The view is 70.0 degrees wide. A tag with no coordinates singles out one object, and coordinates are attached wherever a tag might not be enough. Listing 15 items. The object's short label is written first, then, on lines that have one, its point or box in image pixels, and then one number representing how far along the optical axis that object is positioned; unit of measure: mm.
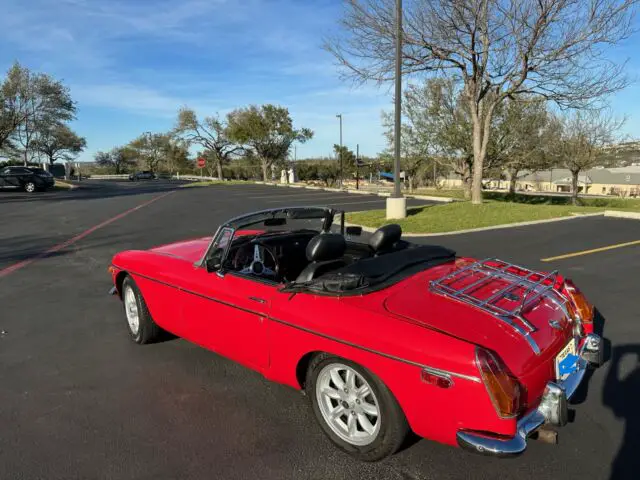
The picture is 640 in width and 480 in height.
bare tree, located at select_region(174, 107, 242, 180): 50062
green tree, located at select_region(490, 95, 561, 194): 24984
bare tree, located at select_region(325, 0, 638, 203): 13008
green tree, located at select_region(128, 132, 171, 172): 80312
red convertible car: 2215
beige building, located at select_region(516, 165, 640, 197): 66375
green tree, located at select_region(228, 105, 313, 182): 44406
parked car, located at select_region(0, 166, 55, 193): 28062
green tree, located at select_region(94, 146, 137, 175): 83500
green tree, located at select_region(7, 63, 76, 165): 31359
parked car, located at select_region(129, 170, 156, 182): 63681
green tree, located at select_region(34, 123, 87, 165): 38806
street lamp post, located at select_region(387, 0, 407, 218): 12680
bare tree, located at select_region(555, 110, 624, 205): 28562
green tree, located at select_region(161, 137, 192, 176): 73188
